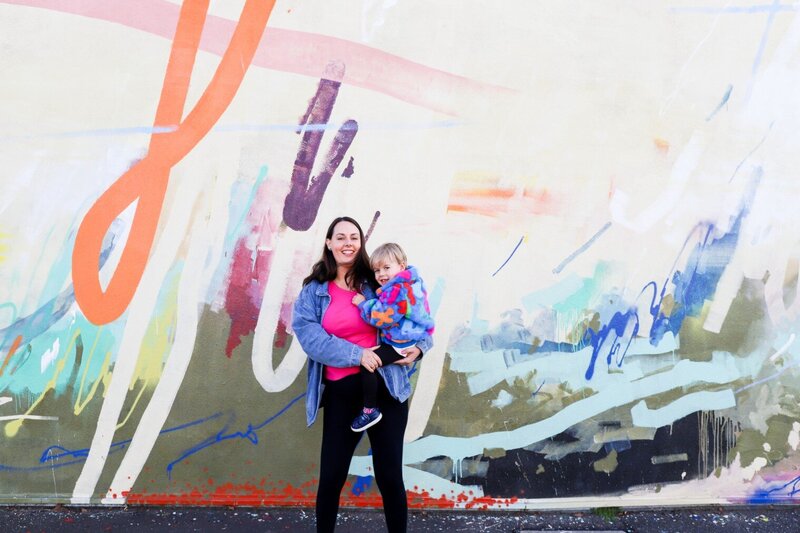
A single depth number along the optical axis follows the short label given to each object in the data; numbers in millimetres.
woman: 2654
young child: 2584
